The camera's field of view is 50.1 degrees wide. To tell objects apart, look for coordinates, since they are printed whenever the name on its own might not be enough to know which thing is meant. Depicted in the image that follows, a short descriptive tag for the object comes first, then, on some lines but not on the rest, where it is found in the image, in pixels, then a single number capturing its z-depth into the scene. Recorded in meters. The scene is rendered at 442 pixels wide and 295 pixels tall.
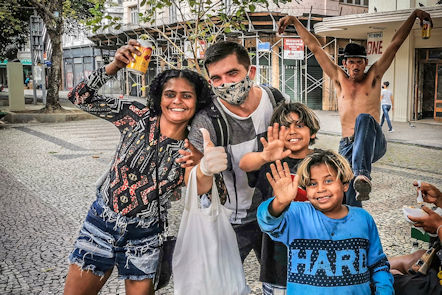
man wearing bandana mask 2.58
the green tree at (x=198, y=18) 5.19
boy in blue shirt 2.21
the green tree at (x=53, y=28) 17.80
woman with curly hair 2.49
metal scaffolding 21.53
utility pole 20.89
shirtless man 3.77
